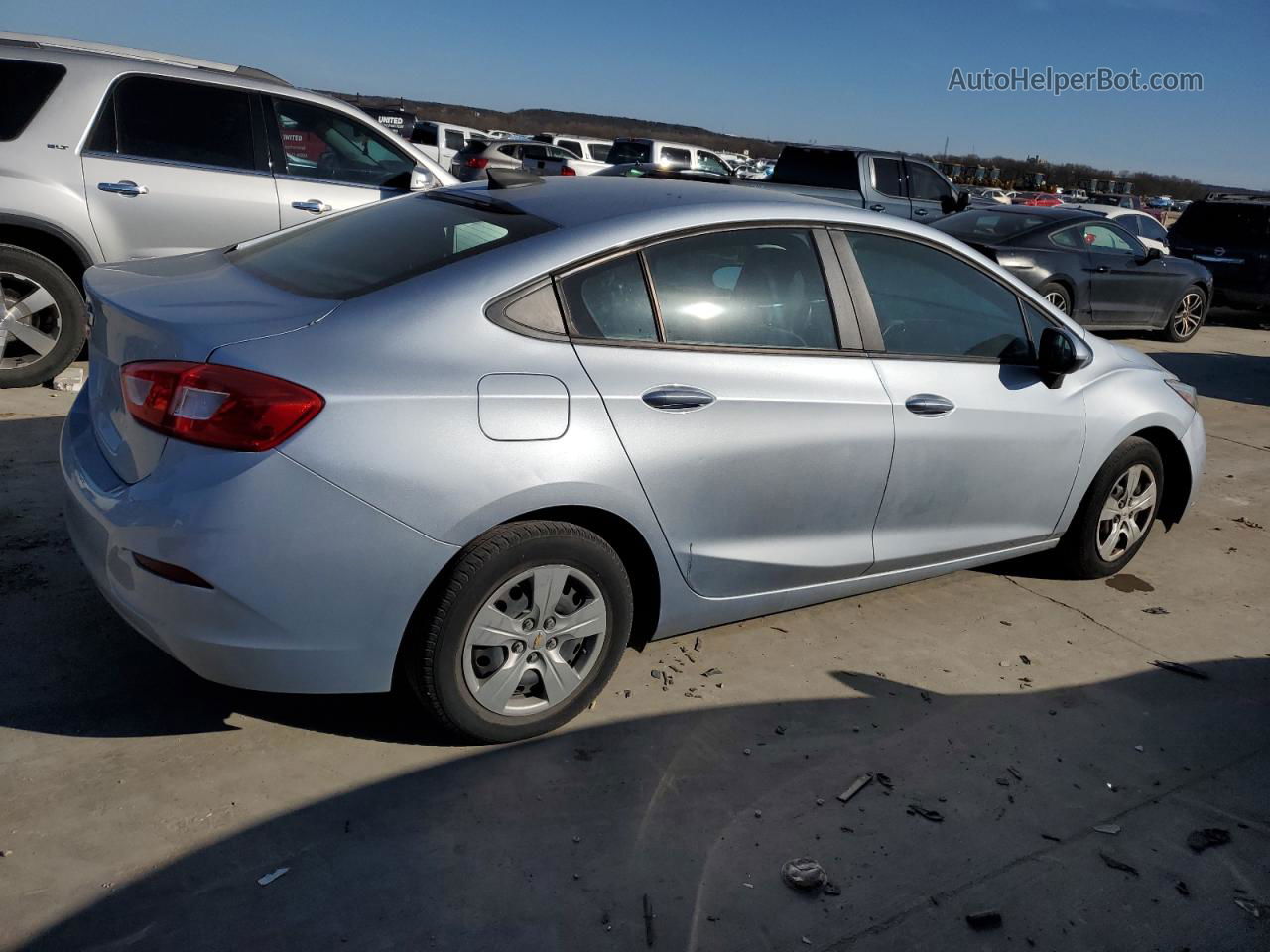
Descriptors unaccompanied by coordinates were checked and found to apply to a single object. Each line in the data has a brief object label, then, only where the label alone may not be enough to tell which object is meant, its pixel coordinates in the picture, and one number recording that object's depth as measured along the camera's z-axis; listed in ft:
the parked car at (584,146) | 99.91
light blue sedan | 9.05
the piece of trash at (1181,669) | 13.82
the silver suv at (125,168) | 20.17
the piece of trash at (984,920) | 8.91
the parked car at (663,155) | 81.25
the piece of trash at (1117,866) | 9.78
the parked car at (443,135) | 87.81
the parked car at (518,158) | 62.34
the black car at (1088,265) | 37.96
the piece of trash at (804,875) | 9.16
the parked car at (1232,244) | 49.83
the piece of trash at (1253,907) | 9.41
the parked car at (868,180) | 50.34
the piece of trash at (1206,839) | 10.26
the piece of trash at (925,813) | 10.26
